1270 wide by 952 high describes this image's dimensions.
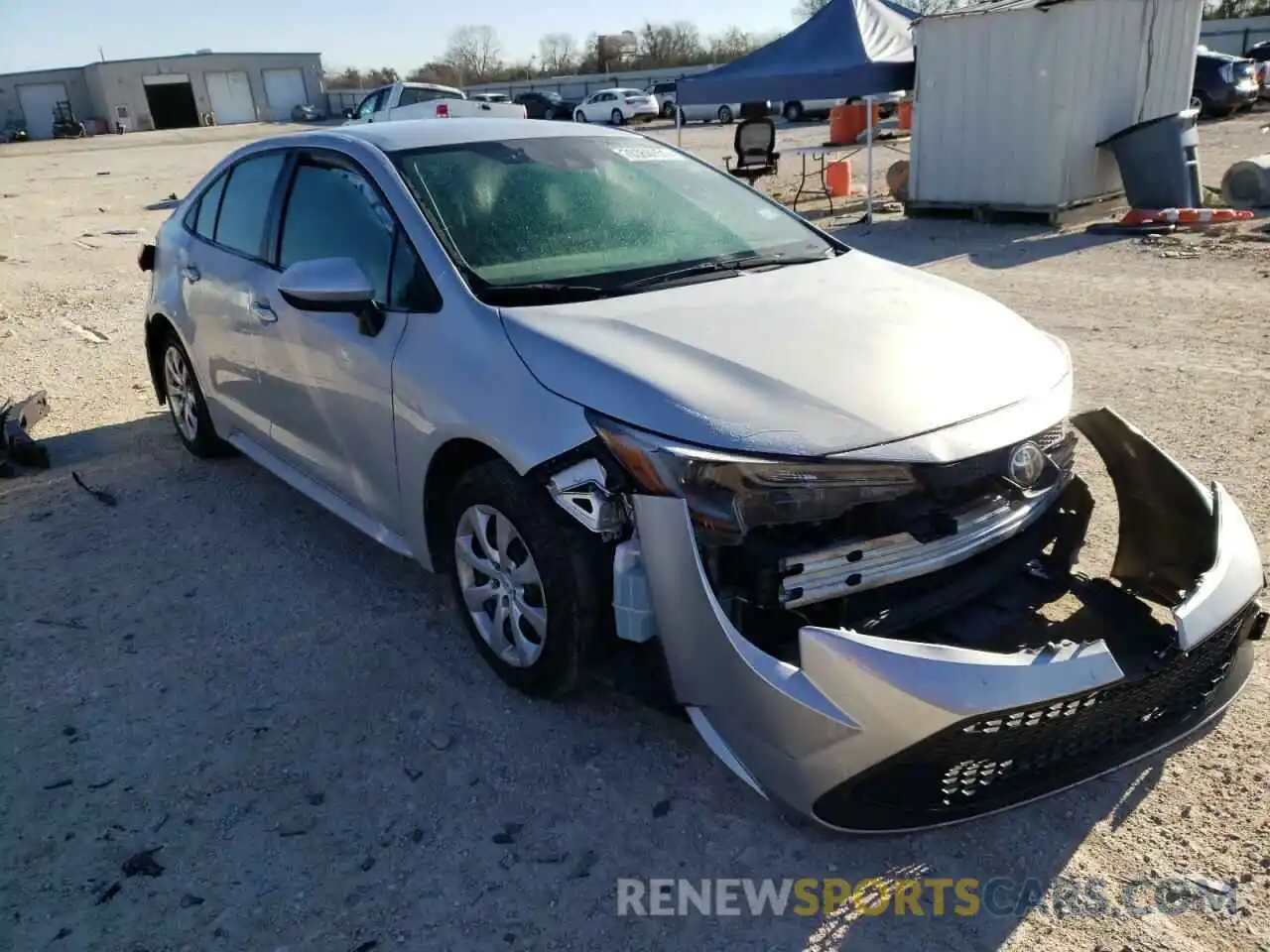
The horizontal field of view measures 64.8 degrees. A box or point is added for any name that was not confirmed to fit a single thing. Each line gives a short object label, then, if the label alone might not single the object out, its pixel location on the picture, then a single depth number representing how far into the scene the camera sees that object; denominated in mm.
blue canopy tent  11797
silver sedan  2314
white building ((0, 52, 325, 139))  59031
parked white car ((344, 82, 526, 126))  18328
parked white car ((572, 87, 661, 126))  37500
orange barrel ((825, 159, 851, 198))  15266
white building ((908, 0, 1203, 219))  10992
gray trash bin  10820
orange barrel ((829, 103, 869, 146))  22312
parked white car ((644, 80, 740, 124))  36062
